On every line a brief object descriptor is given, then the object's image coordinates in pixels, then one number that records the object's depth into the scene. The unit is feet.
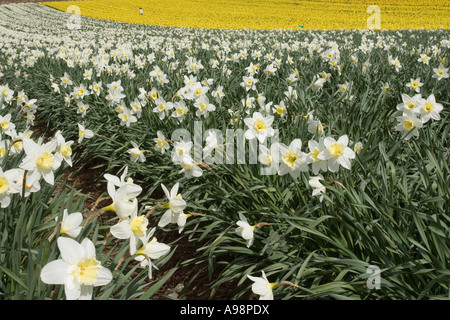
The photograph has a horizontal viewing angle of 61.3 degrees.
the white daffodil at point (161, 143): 8.95
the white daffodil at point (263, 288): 4.67
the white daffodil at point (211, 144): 6.97
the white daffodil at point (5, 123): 8.18
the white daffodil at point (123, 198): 4.35
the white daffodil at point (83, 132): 8.59
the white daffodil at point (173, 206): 5.39
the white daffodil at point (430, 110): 7.07
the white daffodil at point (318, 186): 5.87
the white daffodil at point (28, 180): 5.19
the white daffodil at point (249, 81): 13.04
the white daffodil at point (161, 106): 10.73
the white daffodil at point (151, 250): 4.66
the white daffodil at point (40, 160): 5.18
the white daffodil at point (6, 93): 12.21
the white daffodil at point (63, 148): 6.37
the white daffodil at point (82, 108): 13.14
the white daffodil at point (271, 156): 5.91
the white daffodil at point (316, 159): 5.77
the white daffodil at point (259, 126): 7.24
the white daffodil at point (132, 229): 4.23
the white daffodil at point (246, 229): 5.73
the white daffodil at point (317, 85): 11.33
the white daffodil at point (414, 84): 11.19
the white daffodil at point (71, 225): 4.47
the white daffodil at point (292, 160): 5.77
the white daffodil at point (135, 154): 8.42
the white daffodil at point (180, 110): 10.13
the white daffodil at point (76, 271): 3.62
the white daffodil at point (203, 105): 9.75
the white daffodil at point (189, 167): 6.19
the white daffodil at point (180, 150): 6.67
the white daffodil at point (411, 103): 7.12
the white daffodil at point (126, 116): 11.07
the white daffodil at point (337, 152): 5.62
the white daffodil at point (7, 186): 4.93
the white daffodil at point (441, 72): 11.87
